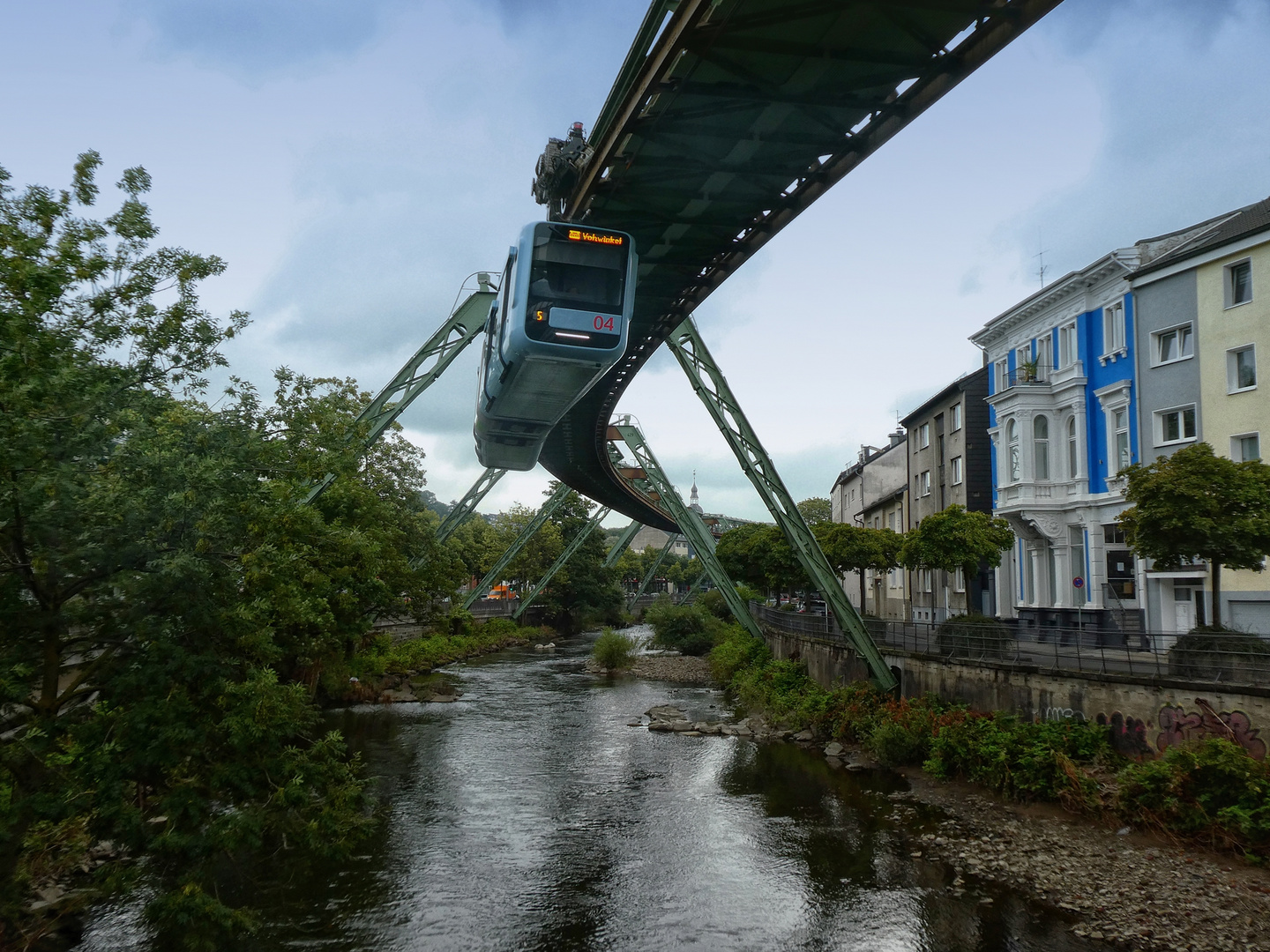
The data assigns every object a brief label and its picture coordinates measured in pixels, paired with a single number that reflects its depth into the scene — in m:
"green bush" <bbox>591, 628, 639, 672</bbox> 45.03
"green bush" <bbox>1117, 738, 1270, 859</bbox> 12.93
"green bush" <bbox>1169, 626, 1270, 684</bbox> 14.67
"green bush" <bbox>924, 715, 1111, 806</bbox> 16.19
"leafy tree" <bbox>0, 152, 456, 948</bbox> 8.34
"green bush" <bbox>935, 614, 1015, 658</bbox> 20.11
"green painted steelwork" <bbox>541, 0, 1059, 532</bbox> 10.11
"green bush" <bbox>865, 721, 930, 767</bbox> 20.81
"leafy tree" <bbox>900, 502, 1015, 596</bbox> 25.11
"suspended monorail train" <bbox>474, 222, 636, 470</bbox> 14.71
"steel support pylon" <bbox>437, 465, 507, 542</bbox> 47.72
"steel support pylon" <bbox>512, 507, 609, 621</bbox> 66.06
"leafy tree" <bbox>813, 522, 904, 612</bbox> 34.44
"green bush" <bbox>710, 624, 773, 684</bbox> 39.94
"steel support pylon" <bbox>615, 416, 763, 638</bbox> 40.75
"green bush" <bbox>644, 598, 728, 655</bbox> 53.81
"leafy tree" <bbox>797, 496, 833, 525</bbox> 99.79
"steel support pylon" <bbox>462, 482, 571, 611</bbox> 61.16
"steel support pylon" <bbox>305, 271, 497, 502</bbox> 23.72
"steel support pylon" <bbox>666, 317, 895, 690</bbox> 23.28
